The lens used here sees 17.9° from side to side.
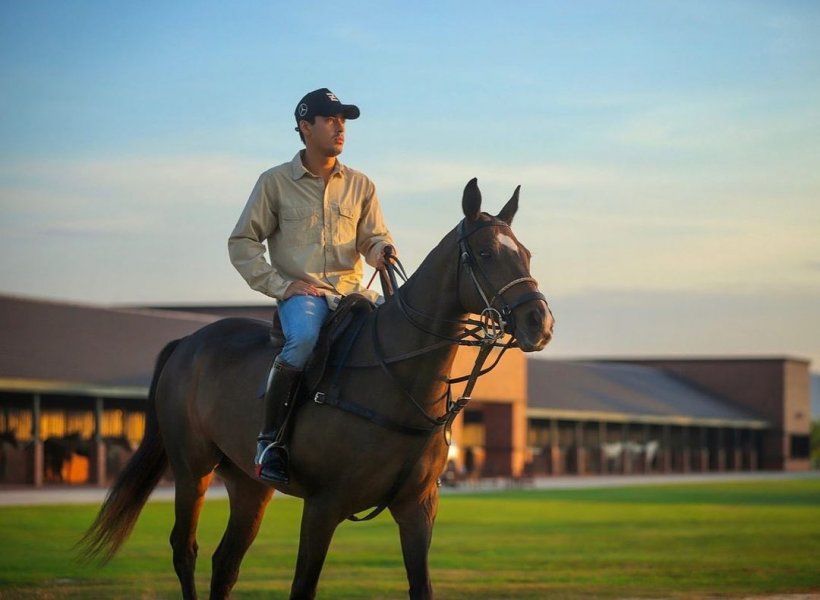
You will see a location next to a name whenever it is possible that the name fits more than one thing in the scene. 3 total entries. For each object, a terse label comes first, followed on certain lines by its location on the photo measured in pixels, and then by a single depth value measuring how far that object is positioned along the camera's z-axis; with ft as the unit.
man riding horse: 49.82
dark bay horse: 43.83
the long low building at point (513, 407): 234.76
